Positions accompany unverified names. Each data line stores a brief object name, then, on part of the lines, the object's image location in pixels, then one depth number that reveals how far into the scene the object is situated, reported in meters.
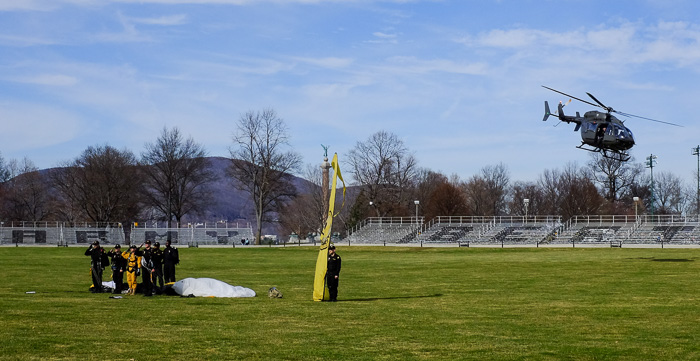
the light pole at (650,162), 105.51
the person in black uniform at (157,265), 28.69
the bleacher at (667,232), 80.12
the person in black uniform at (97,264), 30.02
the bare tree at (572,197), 124.50
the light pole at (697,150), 112.19
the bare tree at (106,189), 115.44
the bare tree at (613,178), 125.62
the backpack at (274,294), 27.34
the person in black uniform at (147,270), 28.22
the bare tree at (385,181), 124.12
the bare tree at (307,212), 138.88
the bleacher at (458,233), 90.00
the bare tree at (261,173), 103.48
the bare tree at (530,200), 142.44
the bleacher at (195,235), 94.62
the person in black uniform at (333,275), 26.23
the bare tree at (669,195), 148.14
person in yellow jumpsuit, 28.66
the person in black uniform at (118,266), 29.09
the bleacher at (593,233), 83.47
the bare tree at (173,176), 112.56
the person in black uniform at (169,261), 30.84
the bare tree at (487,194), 153.25
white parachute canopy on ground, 27.61
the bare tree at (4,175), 150.62
